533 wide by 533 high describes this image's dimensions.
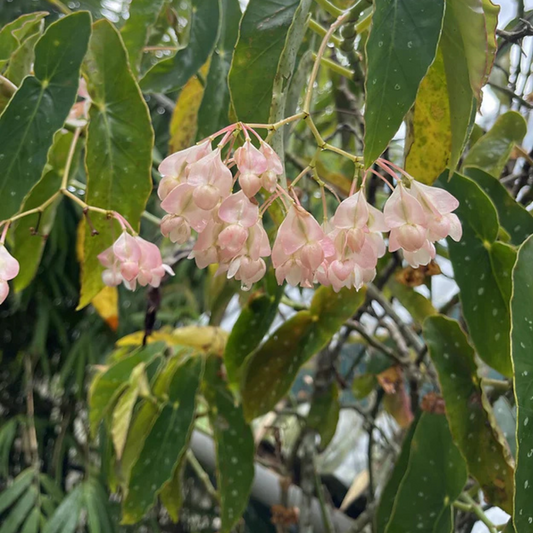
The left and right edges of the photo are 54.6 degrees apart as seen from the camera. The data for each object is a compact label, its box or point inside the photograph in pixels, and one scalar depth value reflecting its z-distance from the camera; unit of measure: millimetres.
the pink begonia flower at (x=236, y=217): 281
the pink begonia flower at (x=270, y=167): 281
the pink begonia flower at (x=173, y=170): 307
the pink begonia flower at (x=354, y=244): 291
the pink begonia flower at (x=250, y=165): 271
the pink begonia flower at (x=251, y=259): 307
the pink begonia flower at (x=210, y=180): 277
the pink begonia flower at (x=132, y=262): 385
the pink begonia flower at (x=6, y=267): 340
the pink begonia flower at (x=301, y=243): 291
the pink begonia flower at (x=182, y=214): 286
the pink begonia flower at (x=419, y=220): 293
